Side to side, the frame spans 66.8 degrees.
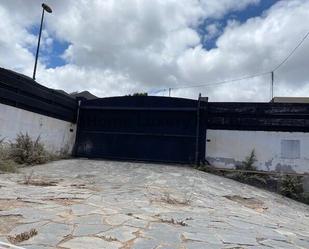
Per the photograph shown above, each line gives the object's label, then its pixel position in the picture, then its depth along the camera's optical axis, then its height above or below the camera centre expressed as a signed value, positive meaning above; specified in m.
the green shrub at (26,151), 8.07 -0.30
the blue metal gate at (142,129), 9.99 +0.96
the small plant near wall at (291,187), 8.31 -0.90
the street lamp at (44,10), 11.48 +6.62
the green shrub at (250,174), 8.82 -0.59
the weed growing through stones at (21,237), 2.64 -1.08
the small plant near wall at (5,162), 6.82 -0.63
